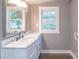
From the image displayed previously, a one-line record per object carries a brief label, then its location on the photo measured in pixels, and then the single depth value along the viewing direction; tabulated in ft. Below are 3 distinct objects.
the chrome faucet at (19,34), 5.90
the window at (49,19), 10.11
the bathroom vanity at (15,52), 4.00
